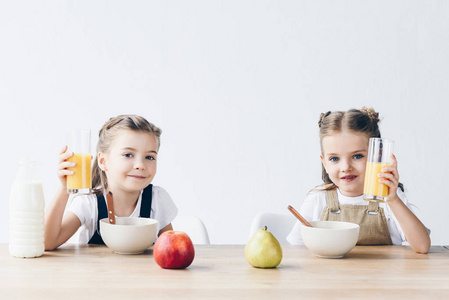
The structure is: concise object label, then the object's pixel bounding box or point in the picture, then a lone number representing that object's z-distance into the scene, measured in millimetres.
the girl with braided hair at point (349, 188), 1827
